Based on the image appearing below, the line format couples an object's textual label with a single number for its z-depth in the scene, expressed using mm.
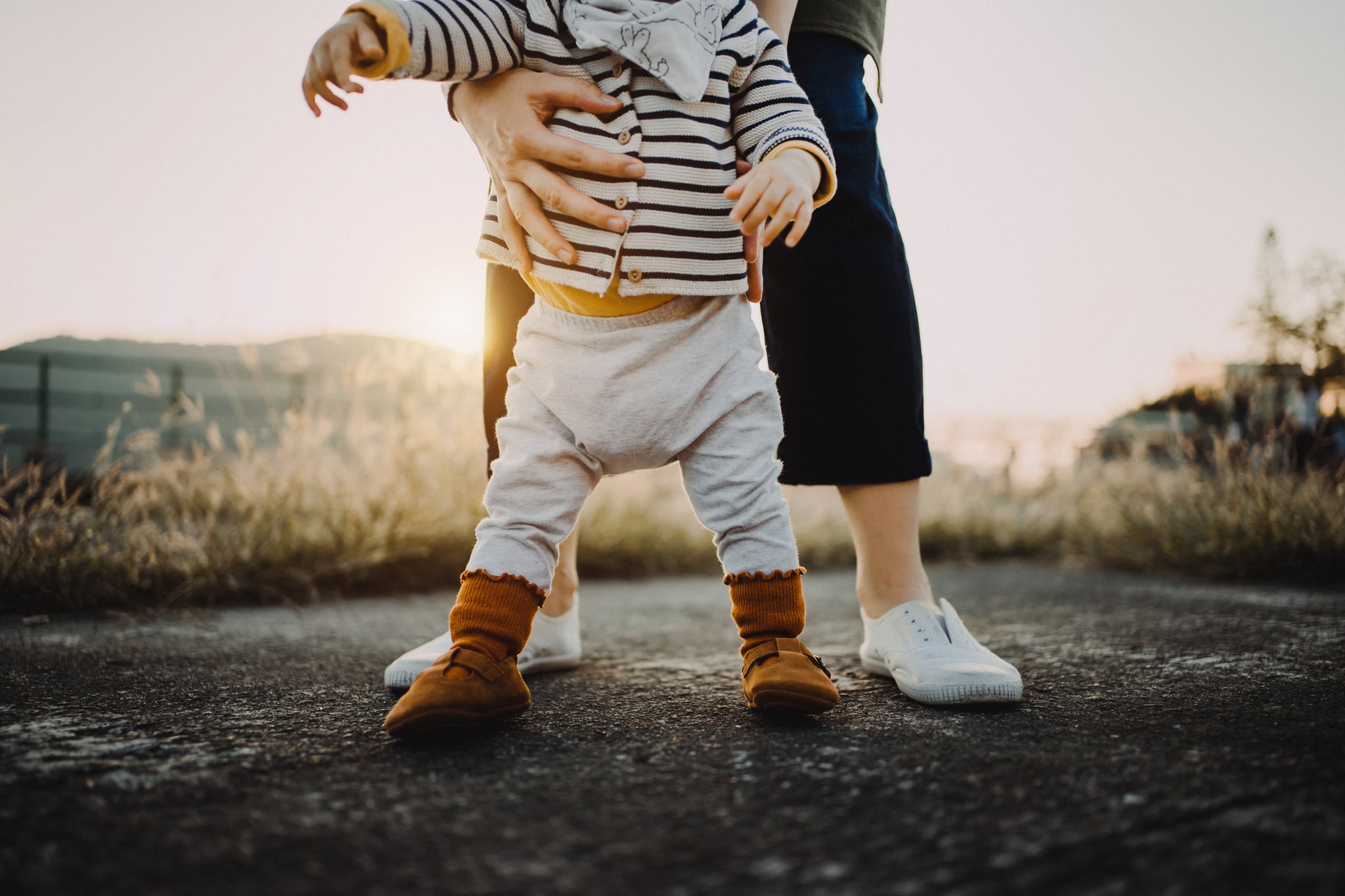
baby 1137
